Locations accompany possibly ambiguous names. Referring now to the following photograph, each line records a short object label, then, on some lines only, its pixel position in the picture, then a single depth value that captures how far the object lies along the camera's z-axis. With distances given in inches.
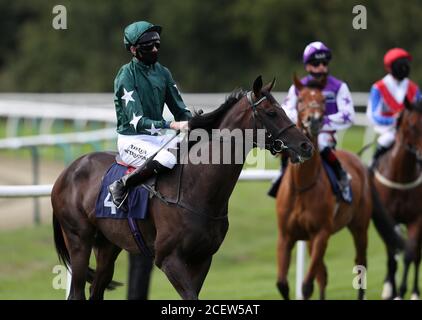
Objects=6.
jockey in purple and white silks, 756.0
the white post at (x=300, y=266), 793.4
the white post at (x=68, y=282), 633.2
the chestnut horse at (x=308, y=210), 729.6
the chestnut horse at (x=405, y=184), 825.5
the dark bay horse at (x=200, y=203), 524.7
